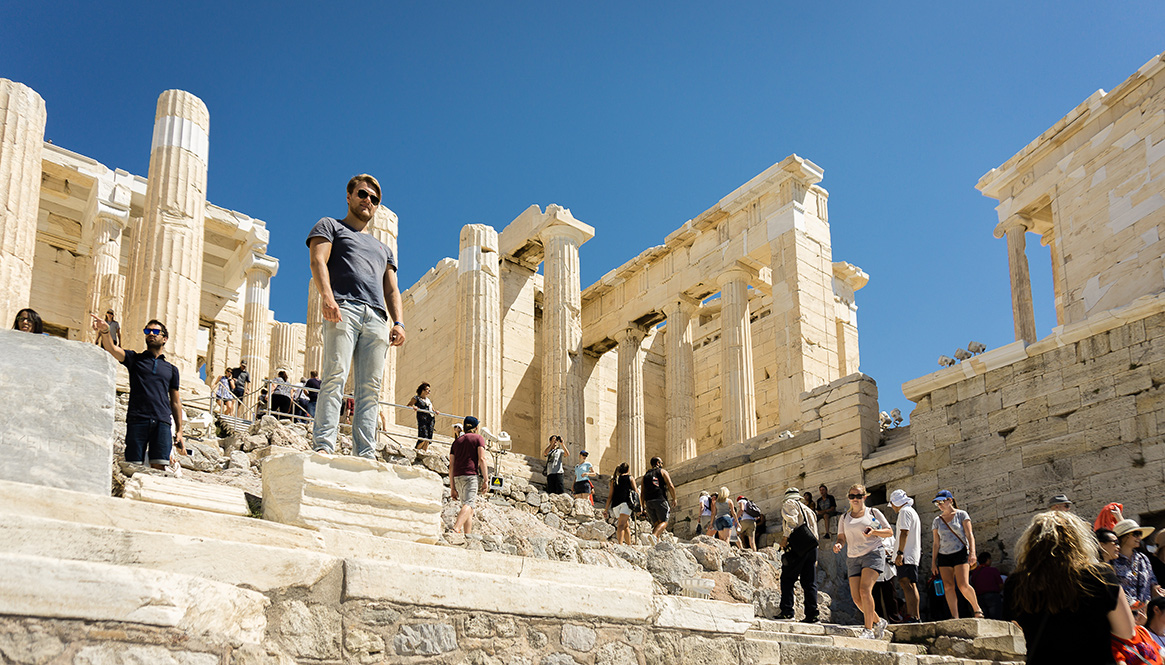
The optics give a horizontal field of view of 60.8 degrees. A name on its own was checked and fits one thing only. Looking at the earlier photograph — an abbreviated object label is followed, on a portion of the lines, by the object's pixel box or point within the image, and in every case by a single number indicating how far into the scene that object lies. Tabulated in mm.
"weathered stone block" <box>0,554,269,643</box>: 3418
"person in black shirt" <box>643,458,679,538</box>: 13680
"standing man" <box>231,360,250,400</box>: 16688
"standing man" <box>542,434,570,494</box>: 17172
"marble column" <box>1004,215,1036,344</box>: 18438
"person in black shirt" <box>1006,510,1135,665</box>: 3875
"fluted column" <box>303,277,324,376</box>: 18953
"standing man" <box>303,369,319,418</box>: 15817
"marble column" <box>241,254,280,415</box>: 26547
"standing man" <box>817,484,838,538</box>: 15528
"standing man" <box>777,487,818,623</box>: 9664
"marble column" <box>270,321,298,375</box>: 30281
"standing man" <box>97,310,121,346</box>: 12750
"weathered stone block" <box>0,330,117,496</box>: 4340
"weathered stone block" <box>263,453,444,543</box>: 5133
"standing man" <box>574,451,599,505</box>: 15617
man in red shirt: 9953
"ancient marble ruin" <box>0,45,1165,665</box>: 4203
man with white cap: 10475
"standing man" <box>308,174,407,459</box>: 5844
